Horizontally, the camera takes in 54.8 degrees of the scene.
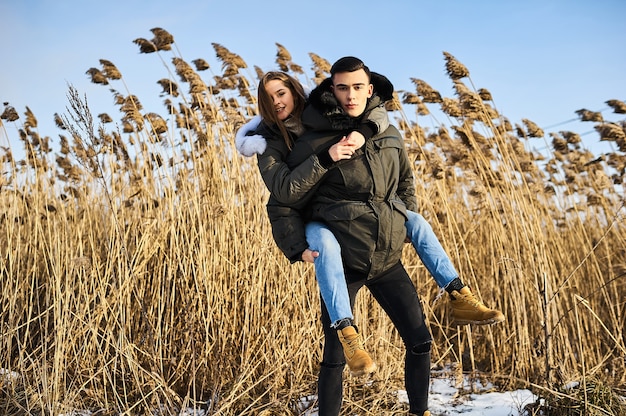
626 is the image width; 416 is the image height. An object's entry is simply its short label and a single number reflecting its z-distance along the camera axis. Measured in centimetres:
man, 231
